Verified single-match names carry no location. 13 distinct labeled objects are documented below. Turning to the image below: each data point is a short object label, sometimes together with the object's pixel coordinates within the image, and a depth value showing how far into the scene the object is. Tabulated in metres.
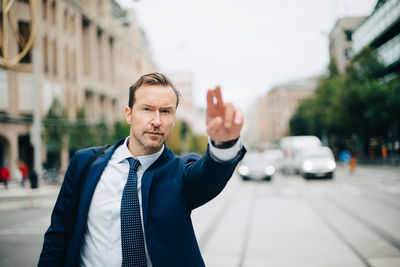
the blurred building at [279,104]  117.44
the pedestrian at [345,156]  29.60
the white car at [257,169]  18.81
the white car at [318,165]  18.14
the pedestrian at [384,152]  30.57
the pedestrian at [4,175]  16.53
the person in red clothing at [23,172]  18.03
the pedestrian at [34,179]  15.65
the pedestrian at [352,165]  21.30
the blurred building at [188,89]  113.38
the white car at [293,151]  22.48
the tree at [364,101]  28.17
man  1.68
